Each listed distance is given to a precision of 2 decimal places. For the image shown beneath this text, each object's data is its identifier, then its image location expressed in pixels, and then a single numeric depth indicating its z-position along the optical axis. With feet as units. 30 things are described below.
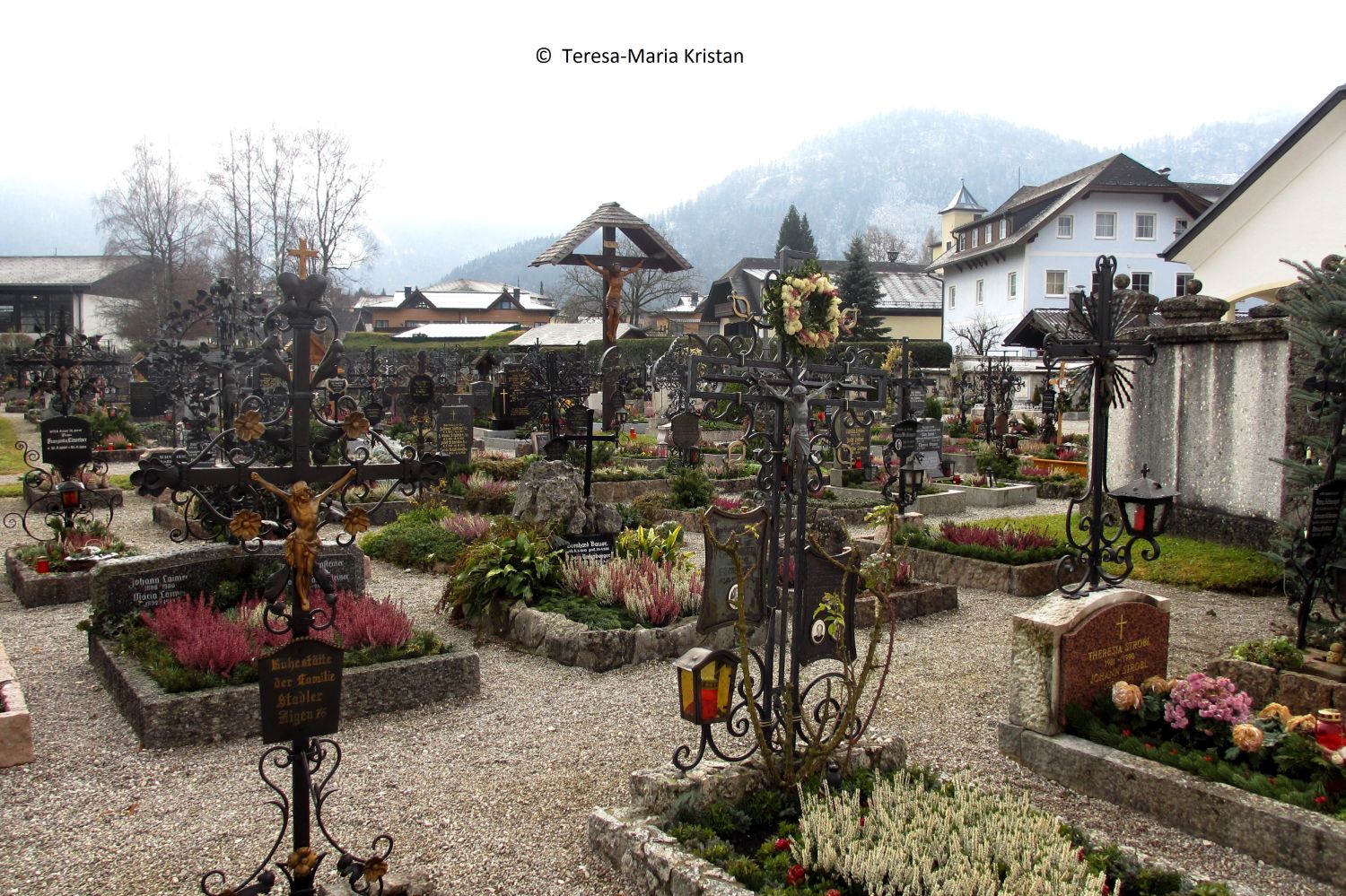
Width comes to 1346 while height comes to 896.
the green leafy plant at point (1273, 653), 21.57
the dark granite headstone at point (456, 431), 58.95
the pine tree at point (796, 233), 223.30
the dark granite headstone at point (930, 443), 55.42
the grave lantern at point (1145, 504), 24.00
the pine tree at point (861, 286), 171.94
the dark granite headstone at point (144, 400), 98.84
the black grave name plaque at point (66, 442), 39.42
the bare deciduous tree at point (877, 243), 386.93
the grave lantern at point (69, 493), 36.91
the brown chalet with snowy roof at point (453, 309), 310.04
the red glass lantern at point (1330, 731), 17.10
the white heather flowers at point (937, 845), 12.81
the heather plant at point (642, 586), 28.09
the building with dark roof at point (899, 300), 199.93
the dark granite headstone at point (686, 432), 52.75
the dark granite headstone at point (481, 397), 84.74
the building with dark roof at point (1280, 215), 62.34
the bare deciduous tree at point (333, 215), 155.63
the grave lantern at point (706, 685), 15.78
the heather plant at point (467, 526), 40.19
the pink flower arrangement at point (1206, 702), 18.03
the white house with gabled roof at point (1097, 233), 155.33
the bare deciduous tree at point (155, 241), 187.11
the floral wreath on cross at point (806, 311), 17.40
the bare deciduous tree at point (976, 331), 160.76
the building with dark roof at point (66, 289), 209.46
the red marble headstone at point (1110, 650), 19.26
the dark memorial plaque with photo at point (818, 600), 18.16
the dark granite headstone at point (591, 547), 32.94
